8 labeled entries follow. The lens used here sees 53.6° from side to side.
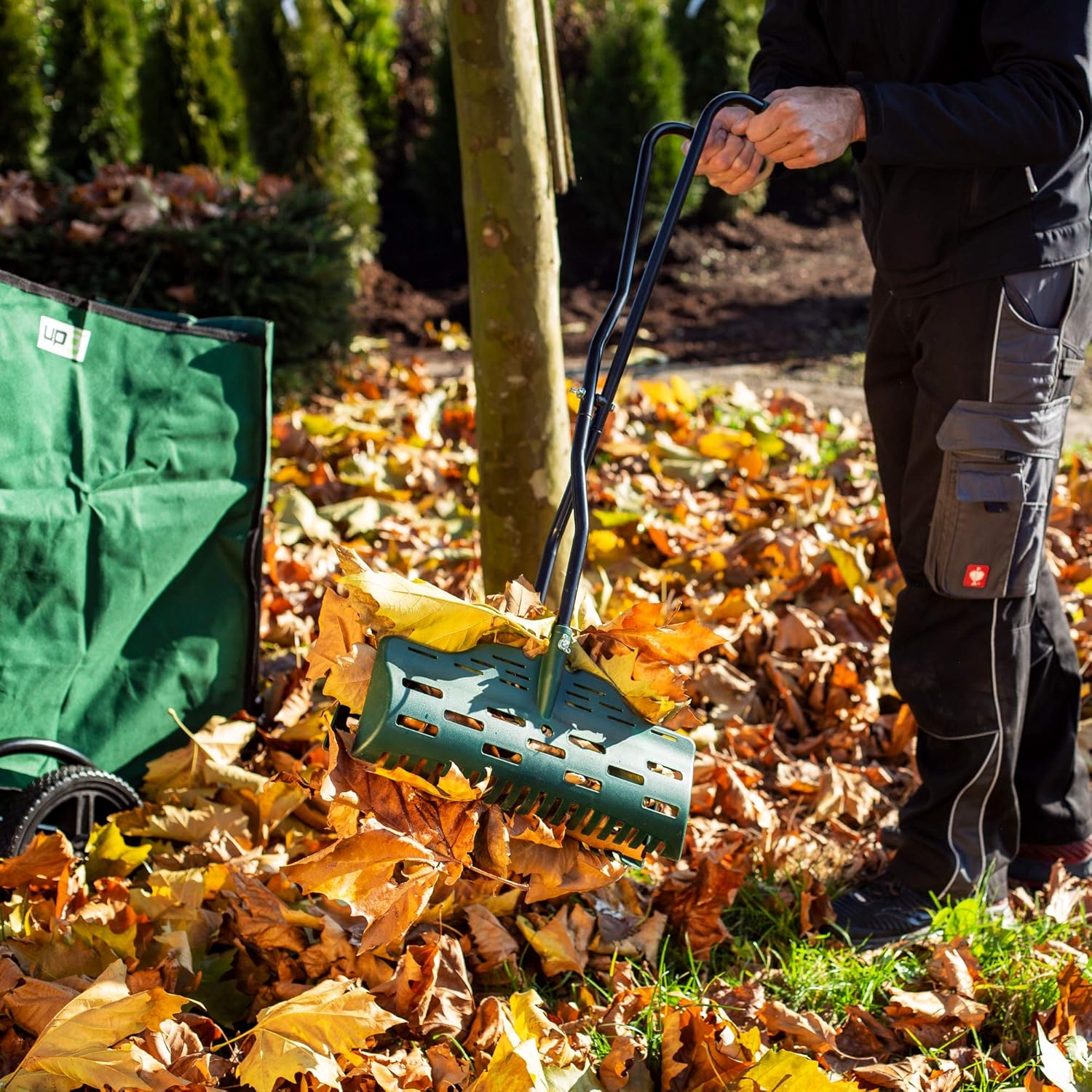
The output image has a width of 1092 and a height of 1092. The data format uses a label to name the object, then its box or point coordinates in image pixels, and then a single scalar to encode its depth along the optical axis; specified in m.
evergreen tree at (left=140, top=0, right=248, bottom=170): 6.75
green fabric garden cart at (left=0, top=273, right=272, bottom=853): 1.95
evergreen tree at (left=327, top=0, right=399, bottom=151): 9.28
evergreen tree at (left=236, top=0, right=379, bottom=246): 6.80
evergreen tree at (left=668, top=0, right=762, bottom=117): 9.49
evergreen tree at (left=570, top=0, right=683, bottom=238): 8.12
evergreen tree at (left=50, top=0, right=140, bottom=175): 7.41
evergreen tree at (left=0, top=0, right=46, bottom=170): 7.62
